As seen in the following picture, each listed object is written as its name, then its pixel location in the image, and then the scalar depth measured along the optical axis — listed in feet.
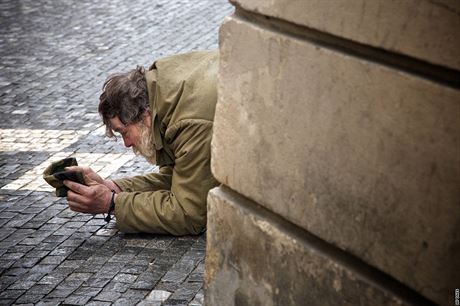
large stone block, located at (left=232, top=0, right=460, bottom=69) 9.64
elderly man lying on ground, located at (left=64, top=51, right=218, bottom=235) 21.88
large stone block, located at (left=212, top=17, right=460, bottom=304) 10.14
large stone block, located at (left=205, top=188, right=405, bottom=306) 12.20
